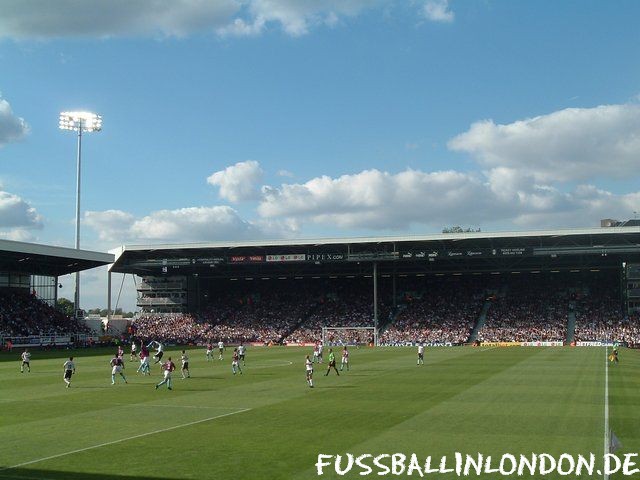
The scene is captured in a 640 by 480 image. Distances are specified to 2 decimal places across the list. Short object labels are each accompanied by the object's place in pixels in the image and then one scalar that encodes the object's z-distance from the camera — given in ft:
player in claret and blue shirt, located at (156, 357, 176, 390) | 112.68
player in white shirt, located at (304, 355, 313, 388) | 115.20
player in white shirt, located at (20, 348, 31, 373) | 153.48
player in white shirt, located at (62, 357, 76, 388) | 120.16
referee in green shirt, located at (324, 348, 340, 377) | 136.81
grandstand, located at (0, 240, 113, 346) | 254.68
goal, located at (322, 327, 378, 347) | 294.25
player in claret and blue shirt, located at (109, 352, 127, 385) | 124.47
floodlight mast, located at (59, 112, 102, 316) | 285.02
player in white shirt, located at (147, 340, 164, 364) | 160.66
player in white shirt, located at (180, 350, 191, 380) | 134.51
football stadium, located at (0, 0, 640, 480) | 61.31
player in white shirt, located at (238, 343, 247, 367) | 159.43
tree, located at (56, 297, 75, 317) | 562.66
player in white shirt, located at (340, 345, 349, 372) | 152.66
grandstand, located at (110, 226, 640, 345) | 285.23
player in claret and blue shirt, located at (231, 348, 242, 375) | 143.64
